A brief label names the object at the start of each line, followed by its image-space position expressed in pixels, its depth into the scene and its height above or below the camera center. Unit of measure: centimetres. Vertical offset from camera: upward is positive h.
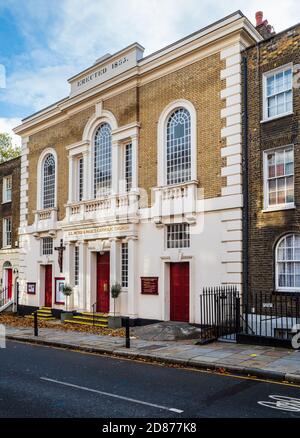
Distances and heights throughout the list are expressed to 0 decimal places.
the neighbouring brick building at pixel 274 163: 1414 +284
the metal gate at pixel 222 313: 1399 -225
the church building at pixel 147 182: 1588 +279
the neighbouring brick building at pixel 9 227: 2678 +121
